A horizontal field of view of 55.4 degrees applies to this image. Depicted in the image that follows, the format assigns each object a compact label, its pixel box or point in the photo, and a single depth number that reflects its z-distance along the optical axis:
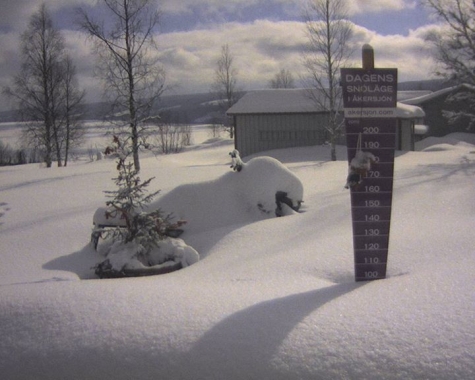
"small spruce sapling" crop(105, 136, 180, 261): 6.62
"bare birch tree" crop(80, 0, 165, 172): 18.22
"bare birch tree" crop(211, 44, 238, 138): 52.56
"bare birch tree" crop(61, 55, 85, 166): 30.08
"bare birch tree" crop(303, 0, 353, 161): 21.56
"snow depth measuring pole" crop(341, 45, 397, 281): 4.08
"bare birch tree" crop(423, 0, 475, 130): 20.97
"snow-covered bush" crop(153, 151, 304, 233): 8.30
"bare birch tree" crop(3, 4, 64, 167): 26.58
